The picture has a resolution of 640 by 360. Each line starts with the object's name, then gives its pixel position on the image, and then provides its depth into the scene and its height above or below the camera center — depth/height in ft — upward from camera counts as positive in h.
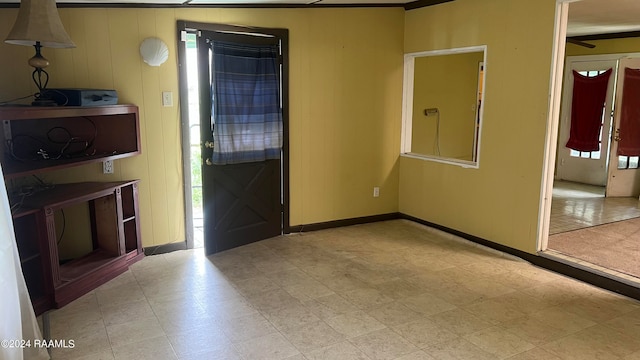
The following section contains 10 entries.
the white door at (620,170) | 20.90 -2.60
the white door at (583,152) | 22.12 -1.74
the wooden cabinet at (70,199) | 10.09 -2.12
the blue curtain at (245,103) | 13.70 +0.17
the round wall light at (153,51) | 12.85 +1.58
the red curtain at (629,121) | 20.83 -0.41
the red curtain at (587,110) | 22.35 +0.07
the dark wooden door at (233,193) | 13.62 -2.63
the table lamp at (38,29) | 9.96 +1.67
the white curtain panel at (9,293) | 7.16 -2.90
